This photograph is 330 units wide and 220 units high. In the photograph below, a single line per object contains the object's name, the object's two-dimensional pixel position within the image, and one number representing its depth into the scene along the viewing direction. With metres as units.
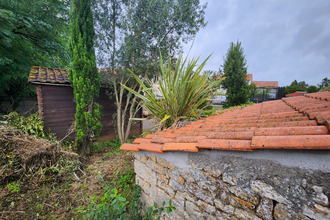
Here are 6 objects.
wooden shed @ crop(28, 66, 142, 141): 4.01
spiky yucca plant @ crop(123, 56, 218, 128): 2.18
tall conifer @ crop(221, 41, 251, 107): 6.87
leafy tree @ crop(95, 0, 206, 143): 4.23
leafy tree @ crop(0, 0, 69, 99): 4.91
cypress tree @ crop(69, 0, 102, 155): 3.74
